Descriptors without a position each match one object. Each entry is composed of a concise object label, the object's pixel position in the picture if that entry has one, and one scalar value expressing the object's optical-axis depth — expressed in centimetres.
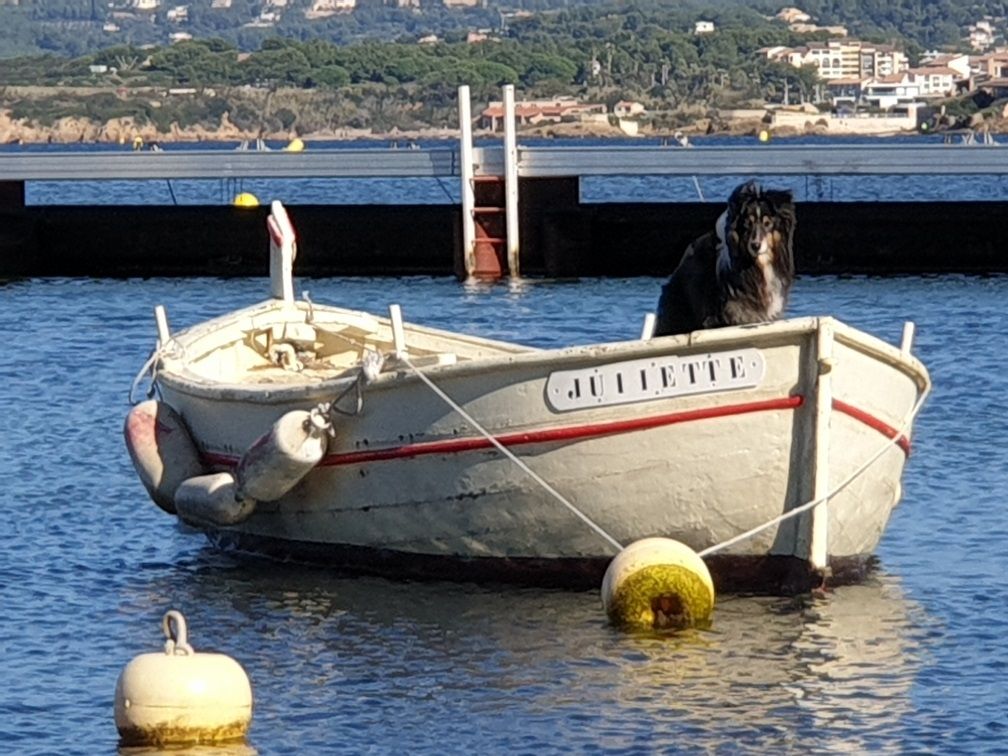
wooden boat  1308
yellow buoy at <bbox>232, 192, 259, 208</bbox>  3877
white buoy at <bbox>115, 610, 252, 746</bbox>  1085
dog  1308
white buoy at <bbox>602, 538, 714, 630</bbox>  1281
